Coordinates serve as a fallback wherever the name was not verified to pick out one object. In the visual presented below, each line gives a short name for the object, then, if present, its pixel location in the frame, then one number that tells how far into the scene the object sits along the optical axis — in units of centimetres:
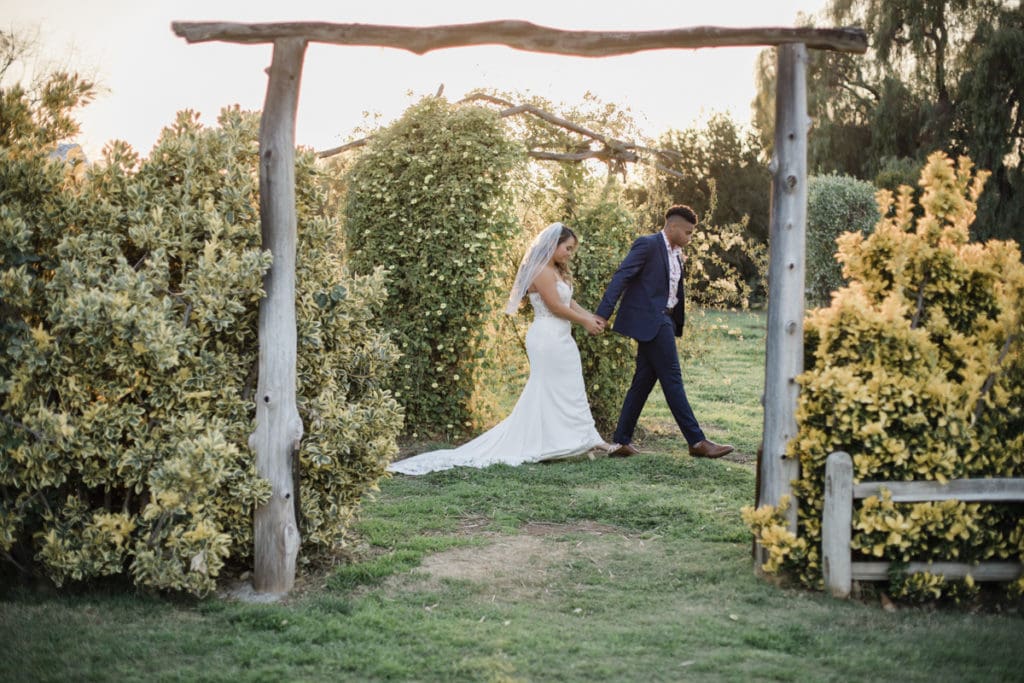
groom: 822
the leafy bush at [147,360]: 461
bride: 839
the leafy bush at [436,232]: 876
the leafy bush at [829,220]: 2059
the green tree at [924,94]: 2456
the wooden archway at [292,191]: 481
